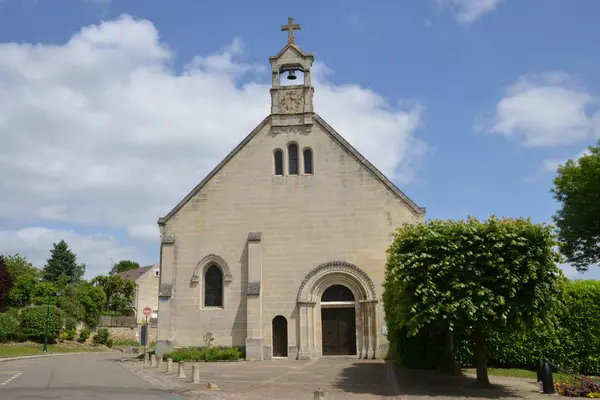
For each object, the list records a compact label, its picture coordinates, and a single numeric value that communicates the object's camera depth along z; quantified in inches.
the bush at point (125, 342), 2219.0
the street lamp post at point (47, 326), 1657.5
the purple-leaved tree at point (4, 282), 1947.6
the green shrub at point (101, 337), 2108.8
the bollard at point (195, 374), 705.0
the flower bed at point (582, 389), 610.2
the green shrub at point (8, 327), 1704.0
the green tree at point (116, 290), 2613.2
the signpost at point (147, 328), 1234.0
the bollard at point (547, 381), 625.0
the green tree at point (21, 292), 2276.1
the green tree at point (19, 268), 2537.2
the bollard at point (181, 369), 792.3
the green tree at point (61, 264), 2960.1
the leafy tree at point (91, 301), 2245.3
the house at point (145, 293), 2704.2
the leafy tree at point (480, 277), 603.2
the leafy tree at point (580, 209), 1305.4
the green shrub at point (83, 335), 2076.8
